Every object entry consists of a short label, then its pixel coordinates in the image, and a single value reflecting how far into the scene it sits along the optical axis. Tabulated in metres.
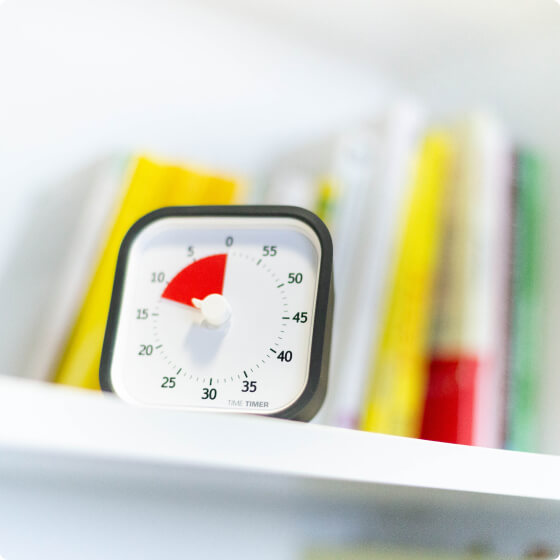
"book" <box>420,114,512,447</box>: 0.77
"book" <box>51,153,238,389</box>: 0.64
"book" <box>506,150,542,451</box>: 0.78
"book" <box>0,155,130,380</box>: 0.67
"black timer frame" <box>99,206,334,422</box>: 0.47
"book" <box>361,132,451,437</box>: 0.76
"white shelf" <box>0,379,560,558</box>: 0.35
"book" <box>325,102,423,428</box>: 0.75
